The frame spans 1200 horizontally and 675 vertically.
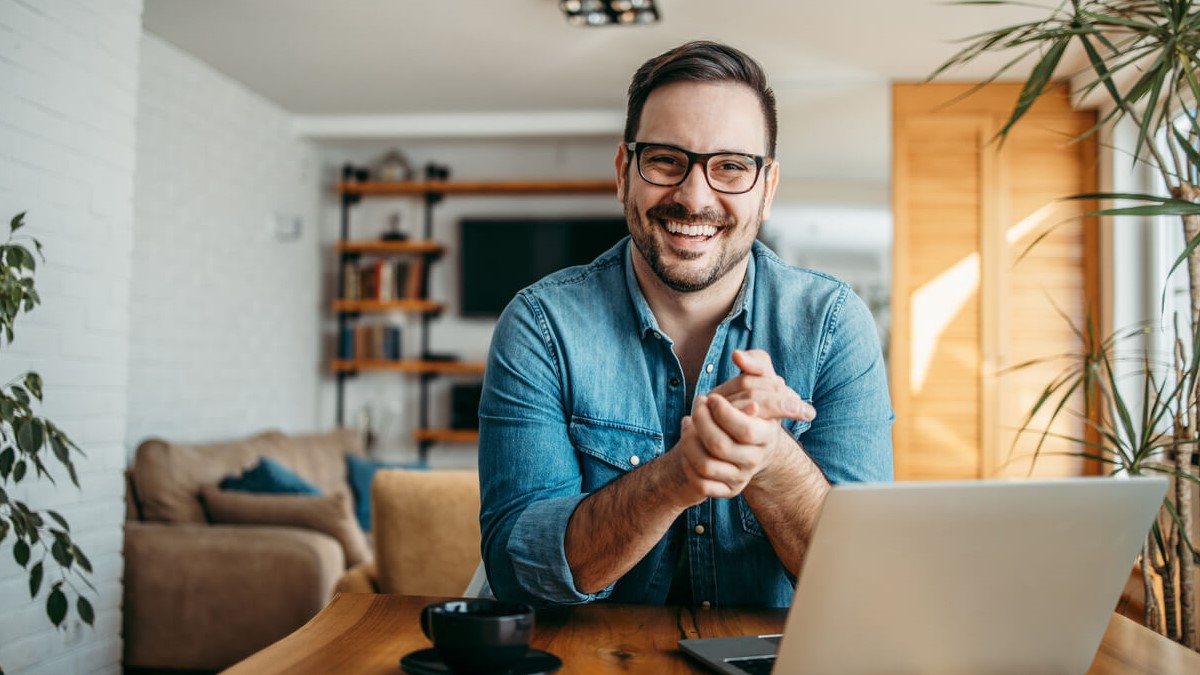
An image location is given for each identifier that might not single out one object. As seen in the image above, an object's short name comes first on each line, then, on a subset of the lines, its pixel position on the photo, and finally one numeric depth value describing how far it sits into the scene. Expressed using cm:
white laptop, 69
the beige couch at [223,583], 318
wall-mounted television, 578
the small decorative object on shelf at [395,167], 591
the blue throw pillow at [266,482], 374
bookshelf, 570
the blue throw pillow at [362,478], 461
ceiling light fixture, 379
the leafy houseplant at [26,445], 197
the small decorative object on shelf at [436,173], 587
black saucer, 76
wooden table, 84
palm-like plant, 173
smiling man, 122
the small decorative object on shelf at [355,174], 595
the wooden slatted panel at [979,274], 452
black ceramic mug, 72
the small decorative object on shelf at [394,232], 591
